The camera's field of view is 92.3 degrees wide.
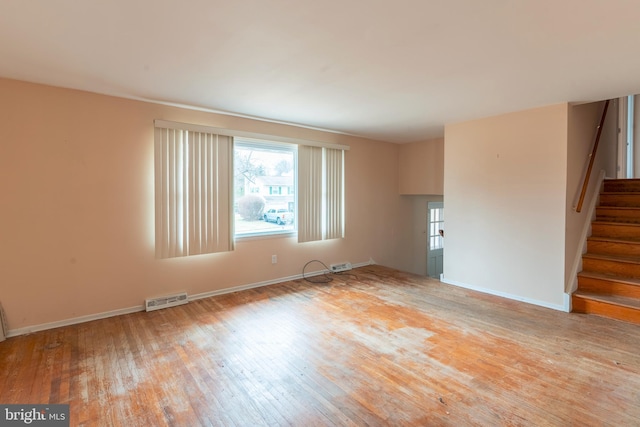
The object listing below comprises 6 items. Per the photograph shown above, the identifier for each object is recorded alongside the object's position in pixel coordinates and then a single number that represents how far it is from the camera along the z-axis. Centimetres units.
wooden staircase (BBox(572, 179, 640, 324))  333
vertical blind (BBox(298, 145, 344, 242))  480
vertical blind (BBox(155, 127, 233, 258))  357
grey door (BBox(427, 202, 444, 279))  674
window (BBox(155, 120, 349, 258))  363
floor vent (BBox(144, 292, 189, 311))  351
